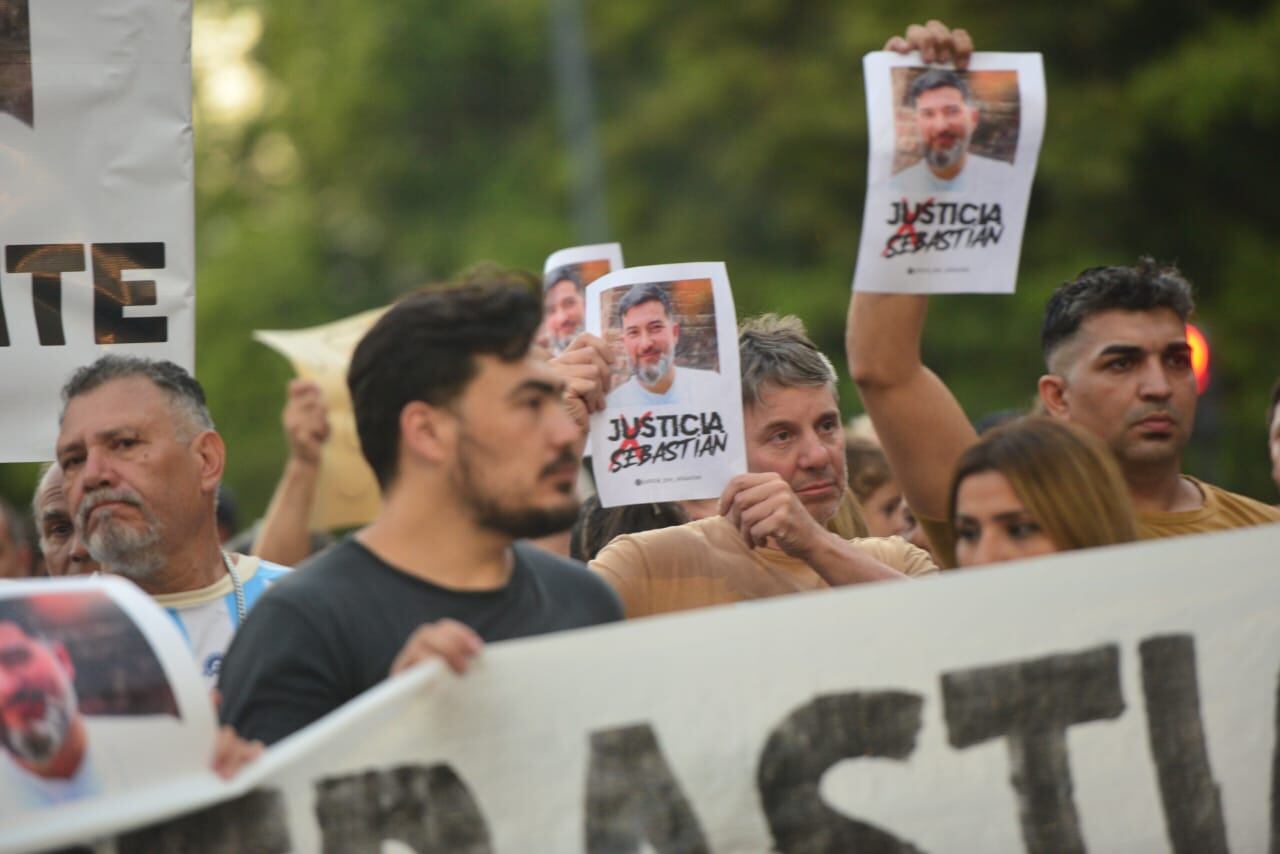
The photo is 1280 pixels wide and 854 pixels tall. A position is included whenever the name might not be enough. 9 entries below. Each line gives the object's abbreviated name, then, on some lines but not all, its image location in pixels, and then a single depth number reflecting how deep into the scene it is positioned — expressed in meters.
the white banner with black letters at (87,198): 9.00
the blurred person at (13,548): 12.59
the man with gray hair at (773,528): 7.92
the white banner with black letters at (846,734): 5.90
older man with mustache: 8.11
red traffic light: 19.58
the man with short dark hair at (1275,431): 9.34
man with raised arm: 8.75
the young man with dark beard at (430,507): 6.09
